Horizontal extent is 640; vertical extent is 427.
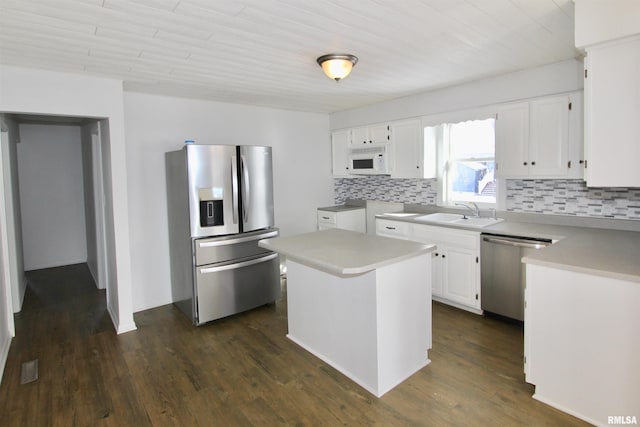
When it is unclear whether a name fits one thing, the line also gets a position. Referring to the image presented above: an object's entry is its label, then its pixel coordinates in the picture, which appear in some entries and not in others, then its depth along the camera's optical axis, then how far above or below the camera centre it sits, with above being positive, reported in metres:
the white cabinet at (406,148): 4.15 +0.49
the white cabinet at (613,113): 2.02 +0.41
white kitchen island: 2.30 -0.76
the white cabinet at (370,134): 4.52 +0.73
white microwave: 4.53 +0.40
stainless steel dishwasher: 3.07 -0.73
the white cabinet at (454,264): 3.43 -0.72
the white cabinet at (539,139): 3.01 +0.42
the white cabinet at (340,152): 5.09 +0.57
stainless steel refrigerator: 3.41 -0.31
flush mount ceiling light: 2.61 +0.91
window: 3.81 +0.31
